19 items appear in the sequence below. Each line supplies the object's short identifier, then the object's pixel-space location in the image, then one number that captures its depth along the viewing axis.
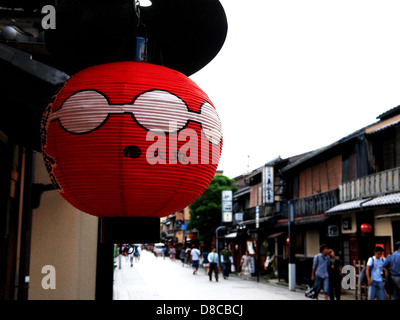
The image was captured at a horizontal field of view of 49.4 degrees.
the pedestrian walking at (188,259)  39.67
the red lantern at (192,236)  54.40
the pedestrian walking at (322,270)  12.62
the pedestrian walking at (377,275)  11.55
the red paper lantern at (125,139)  2.14
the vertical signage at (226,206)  32.97
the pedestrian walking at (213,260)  22.41
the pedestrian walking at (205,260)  26.57
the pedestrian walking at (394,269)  11.02
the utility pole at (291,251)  19.50
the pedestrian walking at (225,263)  25.78
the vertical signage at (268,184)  25.36
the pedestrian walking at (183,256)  40.62
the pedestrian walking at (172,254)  54.59
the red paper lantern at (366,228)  16.95
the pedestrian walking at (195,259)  27.09
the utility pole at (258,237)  24.55
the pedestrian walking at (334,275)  12.69
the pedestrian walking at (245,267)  26.89
